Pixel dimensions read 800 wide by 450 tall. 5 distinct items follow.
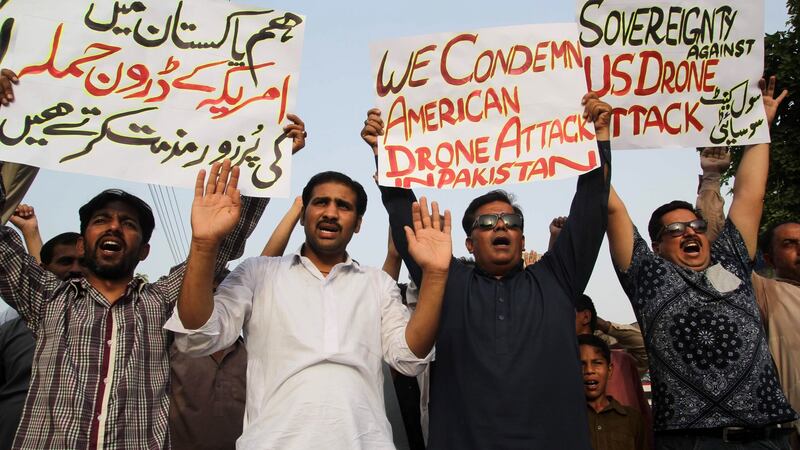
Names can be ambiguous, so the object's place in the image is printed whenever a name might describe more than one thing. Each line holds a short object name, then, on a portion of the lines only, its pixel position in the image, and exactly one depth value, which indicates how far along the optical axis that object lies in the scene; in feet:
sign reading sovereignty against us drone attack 13.33
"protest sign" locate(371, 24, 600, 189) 11.75
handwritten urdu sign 10.89
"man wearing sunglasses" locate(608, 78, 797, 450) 10.76
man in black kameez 9.78
